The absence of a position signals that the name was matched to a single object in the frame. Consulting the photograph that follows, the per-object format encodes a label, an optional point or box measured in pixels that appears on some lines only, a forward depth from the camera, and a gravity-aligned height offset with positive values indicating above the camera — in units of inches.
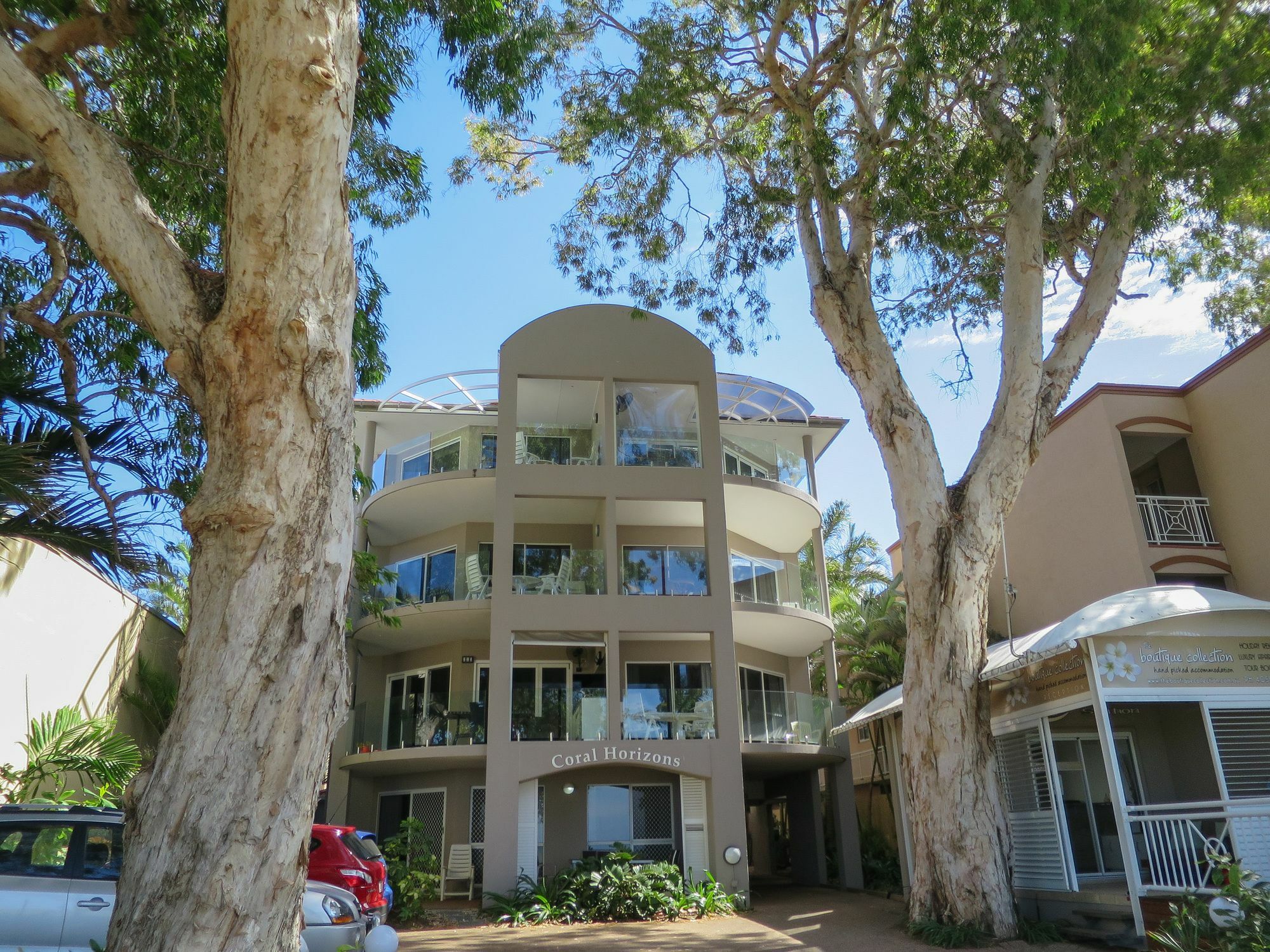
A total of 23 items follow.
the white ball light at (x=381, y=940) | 248.2 -23.5
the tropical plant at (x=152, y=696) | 534.3 +82.3
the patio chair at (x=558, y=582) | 714.8 +183.0
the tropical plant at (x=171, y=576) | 257.6 +76.2
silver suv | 272.2 -5.9
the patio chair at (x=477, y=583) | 746.2 +192.5
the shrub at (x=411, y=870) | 615.5 -17.1
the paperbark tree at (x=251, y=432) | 140.1 +69.2
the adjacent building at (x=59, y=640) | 386.3 +93.2
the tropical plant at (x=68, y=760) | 374.3 +35.3
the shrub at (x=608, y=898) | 588.7 -35.0
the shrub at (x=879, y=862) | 740.0 -23.2
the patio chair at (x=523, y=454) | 749.3 +287.5
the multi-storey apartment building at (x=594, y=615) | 674.2 +162.7
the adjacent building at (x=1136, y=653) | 422.0 +75.7
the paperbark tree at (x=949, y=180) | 455.2 +341.8
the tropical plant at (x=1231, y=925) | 307.7 -32.3
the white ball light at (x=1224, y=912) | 325.9 -29.2
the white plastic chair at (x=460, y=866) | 708.7 -16.6
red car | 470.9 -9.8
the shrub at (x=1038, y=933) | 438.6 -46.1
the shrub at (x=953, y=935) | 431.2 -45.3
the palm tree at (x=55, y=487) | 225.9 +82.6
